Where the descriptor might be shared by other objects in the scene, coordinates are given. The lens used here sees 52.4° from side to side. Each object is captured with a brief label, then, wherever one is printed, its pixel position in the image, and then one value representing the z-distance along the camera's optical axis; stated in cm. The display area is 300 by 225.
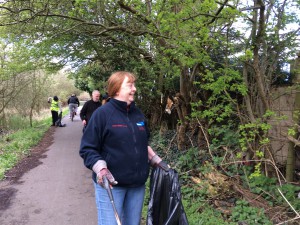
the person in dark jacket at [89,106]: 779
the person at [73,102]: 2002
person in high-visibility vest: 1628
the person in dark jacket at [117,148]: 268
